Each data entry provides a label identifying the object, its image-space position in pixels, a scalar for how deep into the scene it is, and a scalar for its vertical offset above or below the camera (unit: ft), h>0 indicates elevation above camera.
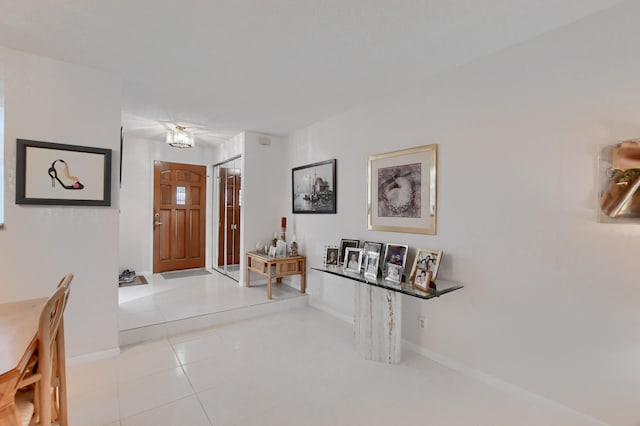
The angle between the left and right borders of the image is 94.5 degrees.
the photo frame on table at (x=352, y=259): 9.38 -1.56
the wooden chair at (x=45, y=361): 3.79 -2.05
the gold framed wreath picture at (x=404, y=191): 8.41 +0.66
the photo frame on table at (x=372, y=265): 8.64 -1.61
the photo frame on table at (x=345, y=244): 10.45 -1.19
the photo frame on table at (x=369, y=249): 9.21 -1.20
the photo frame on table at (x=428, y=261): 7.87 -1.33
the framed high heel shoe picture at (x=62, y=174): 7.28 +0.87
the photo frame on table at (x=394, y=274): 8.06 -1.72
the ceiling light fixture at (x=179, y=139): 13.05 +3.12
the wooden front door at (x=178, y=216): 16.66 -0.41
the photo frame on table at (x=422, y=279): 7.30 -1.70
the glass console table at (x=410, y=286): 7.02 -1.90
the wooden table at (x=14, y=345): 3.11 -1.76
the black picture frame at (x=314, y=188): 11.77 +0.99
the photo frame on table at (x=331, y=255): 10.62 -1.61
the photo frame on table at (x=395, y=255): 8.74 -1.30
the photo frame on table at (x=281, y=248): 13.36 -1.71
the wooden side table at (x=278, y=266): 12.37 -2.45
